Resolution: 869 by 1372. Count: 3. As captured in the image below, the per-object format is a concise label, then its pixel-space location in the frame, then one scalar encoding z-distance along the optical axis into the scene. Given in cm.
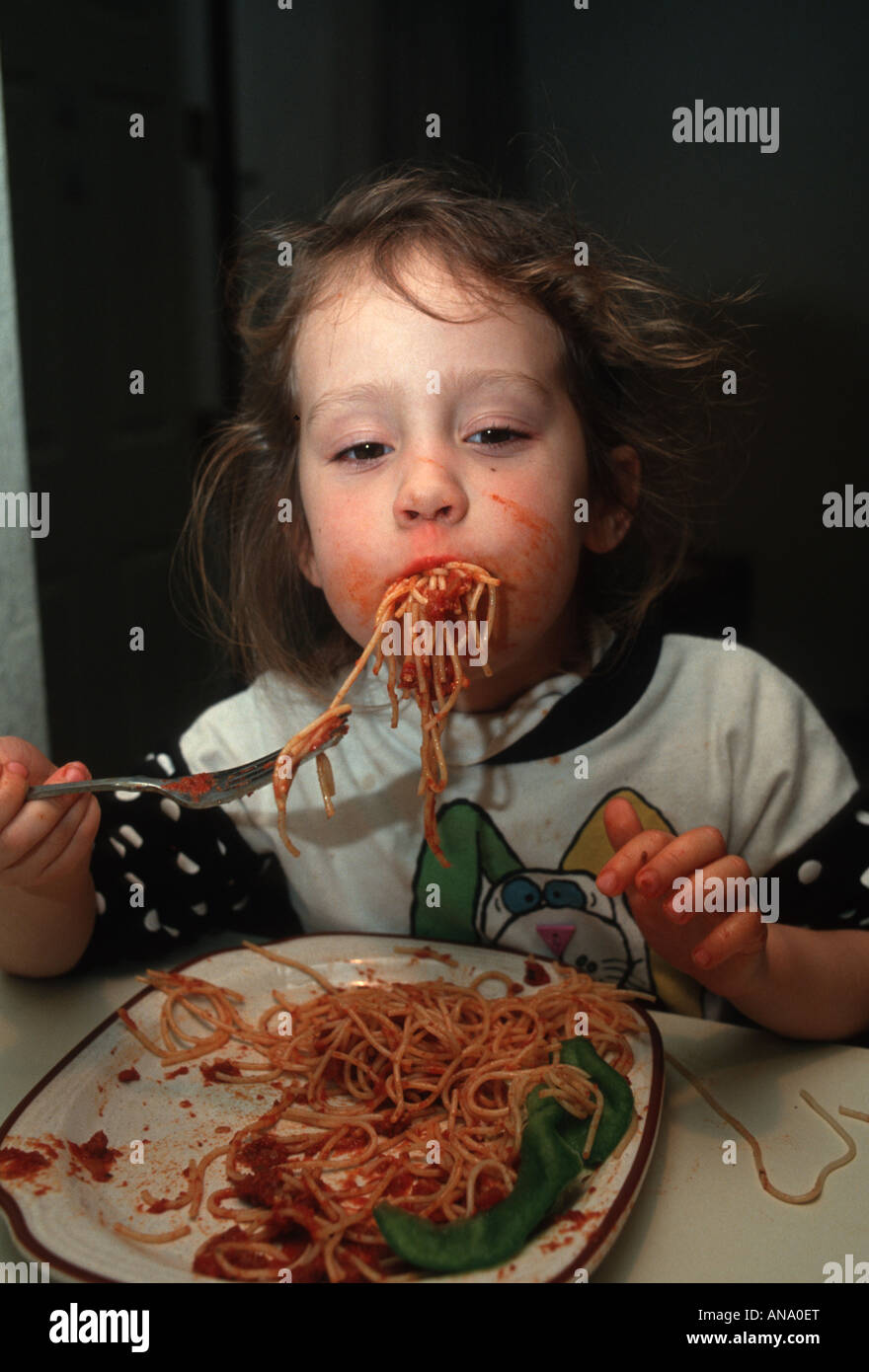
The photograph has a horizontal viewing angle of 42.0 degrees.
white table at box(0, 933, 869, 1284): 78
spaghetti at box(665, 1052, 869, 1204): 83
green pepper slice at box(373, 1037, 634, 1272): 73
